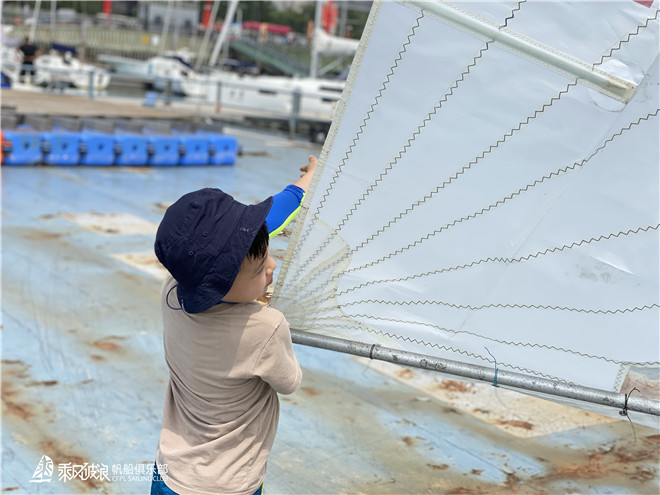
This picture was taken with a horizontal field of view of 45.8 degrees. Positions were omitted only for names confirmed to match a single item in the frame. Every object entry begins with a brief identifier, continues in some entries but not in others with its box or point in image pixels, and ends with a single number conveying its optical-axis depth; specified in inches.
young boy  72.6
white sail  93.4
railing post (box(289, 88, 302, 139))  680.4
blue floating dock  438.6
